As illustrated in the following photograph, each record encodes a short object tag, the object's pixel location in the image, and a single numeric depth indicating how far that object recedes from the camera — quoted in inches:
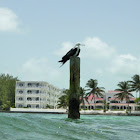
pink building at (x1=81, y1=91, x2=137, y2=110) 3838.6
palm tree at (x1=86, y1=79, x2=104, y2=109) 3419.3
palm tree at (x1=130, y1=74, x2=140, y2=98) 3060.8
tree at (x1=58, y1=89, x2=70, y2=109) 3529.0
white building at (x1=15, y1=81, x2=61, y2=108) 3727.9
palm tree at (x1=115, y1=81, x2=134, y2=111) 3169.3
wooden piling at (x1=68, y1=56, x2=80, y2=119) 444.1
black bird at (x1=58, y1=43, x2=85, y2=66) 474.3
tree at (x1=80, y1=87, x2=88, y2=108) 3441.2
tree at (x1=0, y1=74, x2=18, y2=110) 3742.6
